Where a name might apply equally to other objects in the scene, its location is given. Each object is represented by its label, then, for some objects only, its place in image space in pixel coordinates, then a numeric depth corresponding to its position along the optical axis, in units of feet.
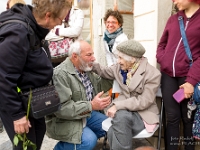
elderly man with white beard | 7.68
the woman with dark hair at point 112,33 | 11.59
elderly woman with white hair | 7.20
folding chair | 7.38
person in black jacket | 5.03
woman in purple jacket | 6.97
